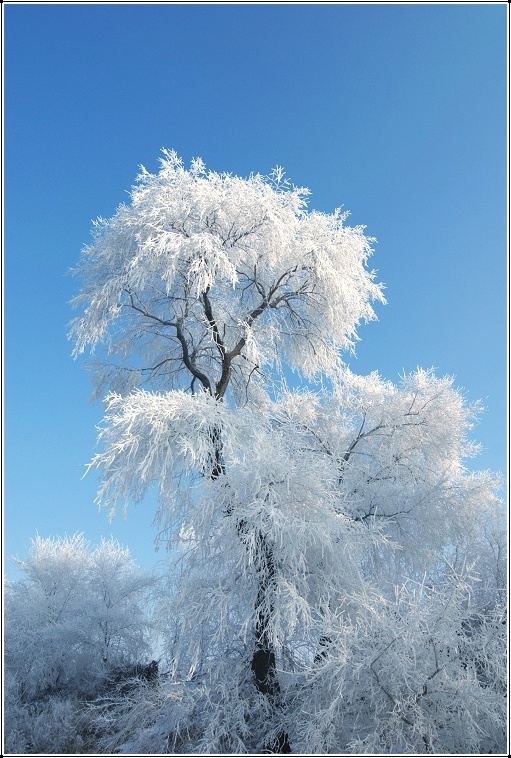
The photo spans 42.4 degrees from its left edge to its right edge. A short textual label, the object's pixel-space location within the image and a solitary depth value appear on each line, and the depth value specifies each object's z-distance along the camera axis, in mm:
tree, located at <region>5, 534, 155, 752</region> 16172
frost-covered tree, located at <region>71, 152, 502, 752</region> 9734
